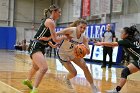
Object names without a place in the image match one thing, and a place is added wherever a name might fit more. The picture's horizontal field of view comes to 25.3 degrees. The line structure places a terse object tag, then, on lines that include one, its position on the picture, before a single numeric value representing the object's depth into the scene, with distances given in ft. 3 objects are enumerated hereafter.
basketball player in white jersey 20.35
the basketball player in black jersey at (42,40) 19.15
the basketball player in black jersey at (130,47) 20.94
